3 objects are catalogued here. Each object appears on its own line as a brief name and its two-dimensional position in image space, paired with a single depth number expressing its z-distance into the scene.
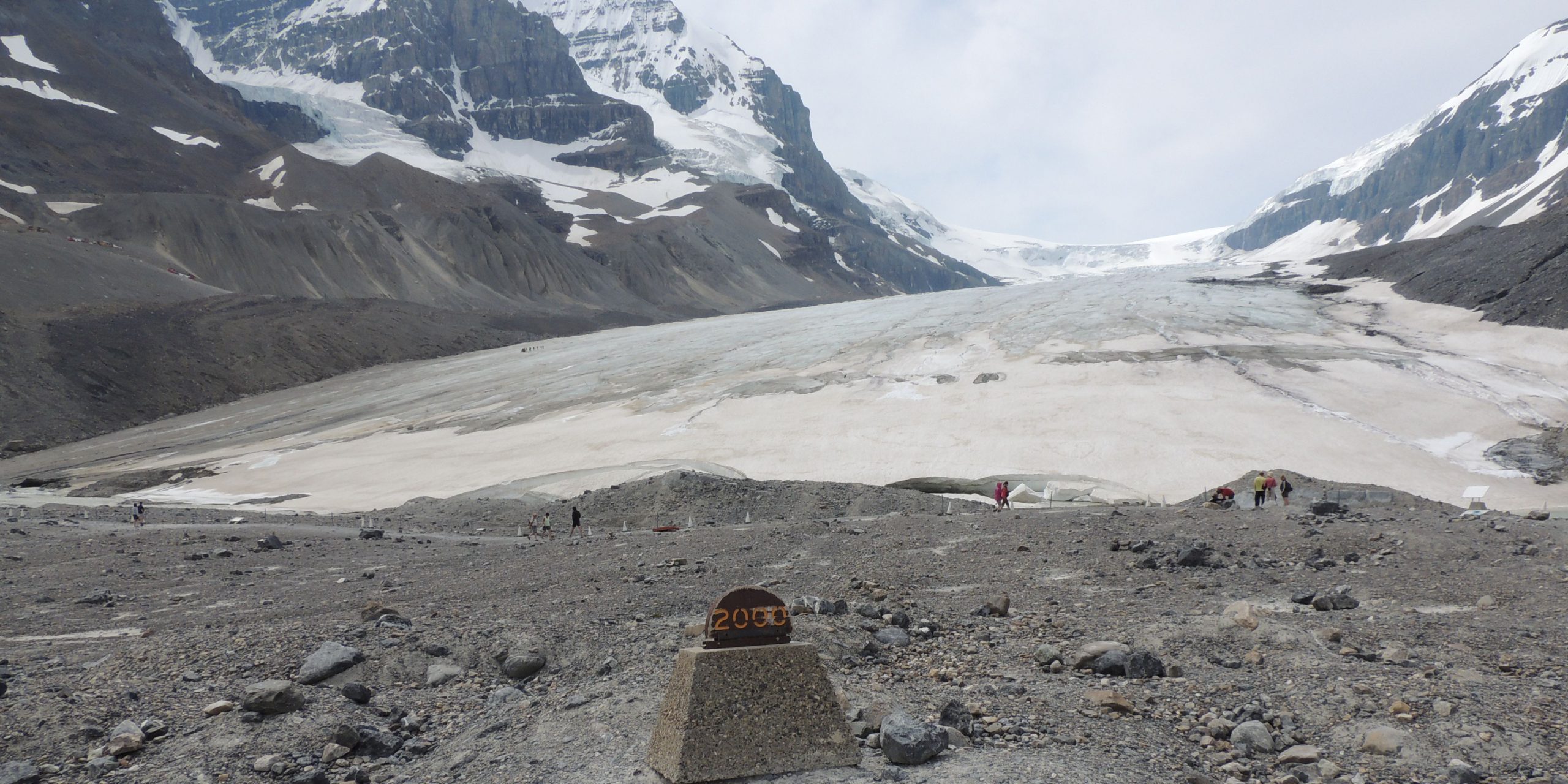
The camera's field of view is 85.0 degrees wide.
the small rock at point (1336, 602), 8.12
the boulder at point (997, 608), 8.48
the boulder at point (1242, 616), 7.20
